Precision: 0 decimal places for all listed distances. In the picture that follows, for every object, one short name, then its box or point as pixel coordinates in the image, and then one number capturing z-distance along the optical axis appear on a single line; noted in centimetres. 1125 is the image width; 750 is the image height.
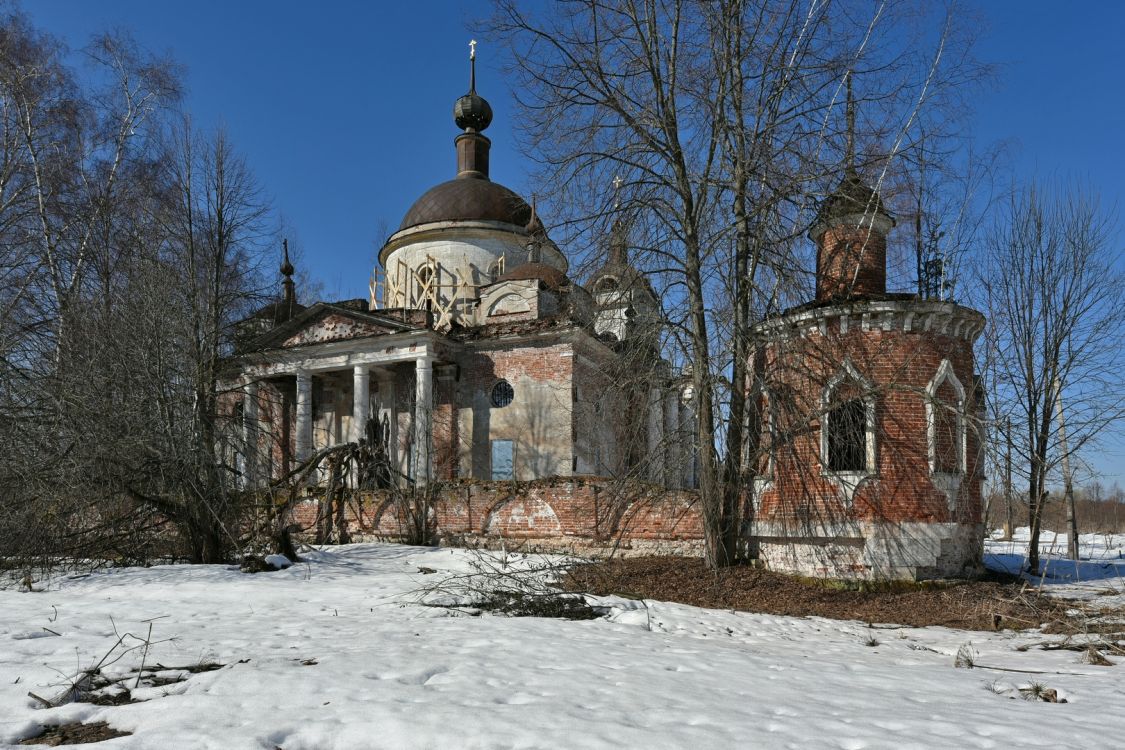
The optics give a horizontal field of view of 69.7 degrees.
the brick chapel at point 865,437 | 1150
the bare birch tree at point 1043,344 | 1716
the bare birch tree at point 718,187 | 1148
